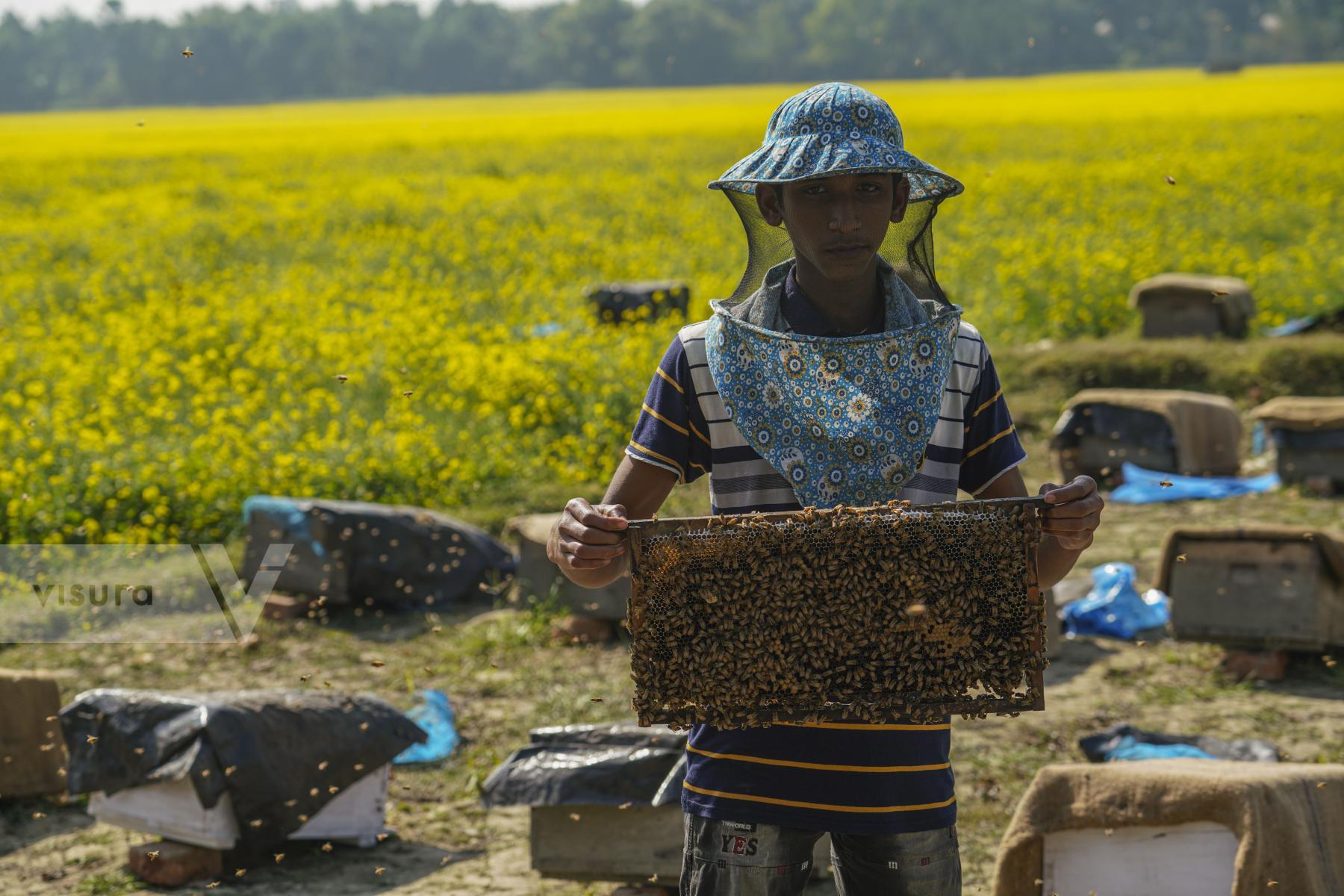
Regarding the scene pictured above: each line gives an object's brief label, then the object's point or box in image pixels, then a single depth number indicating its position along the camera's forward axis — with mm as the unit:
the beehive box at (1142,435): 9258
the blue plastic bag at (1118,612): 6836
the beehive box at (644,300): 13227
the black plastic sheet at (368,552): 7371
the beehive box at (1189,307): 12422
